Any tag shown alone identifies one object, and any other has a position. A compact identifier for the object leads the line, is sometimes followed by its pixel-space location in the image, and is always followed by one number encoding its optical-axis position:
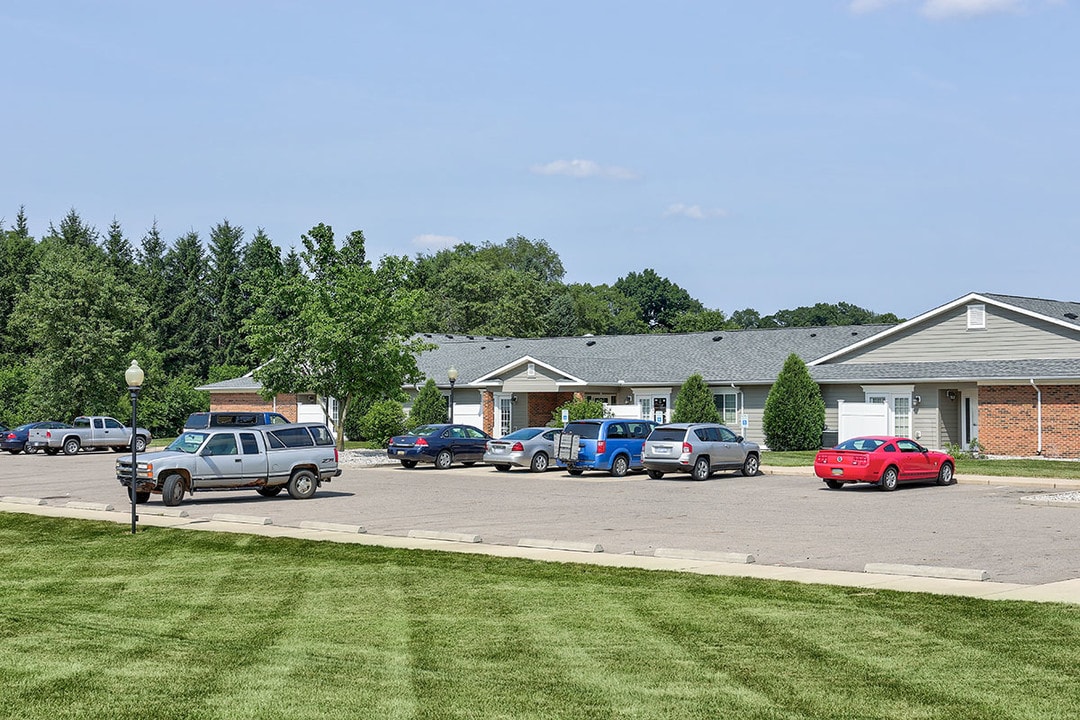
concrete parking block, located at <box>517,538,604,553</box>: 17.92
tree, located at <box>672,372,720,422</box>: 48.81
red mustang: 30.66
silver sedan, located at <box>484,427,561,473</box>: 39.19
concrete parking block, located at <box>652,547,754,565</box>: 16.28
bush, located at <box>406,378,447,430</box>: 56.94
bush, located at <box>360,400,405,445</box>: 57.12
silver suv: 34.66
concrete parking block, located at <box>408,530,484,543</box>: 19.17
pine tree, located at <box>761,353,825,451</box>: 46.97
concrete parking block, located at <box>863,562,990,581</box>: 14.56
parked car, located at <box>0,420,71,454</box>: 51.59
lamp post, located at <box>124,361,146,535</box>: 21.83
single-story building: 41.41
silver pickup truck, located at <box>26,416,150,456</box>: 50.81
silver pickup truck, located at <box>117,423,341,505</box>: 26.84
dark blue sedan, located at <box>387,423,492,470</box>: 40.88
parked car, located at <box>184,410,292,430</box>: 44.81
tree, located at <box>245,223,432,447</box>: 45.94
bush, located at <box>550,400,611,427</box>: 49.22
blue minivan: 36.88
